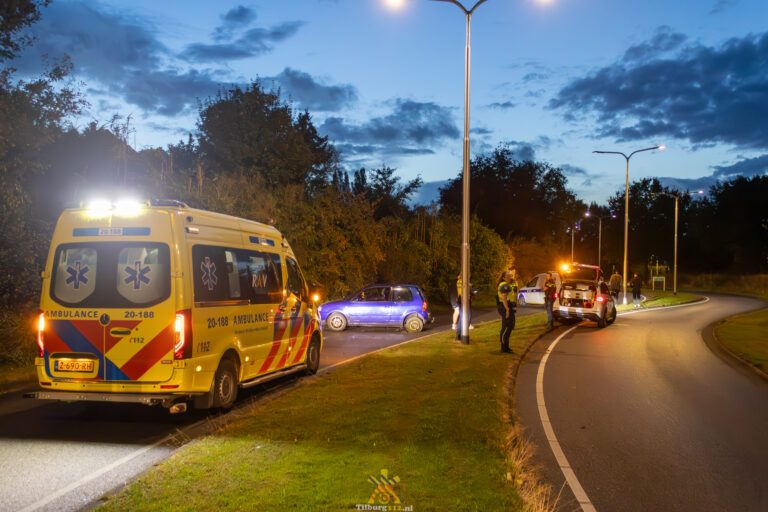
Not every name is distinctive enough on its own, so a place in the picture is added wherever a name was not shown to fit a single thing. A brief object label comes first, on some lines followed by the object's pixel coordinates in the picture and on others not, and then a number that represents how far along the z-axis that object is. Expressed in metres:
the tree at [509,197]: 70.00
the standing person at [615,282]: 35.81
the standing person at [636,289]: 39.62
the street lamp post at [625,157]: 41.83
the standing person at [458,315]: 19.22
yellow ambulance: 8.59
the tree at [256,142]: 37.75
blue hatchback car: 22.73
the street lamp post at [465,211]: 18.73
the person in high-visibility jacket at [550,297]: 24.33
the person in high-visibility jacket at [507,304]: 16.89
